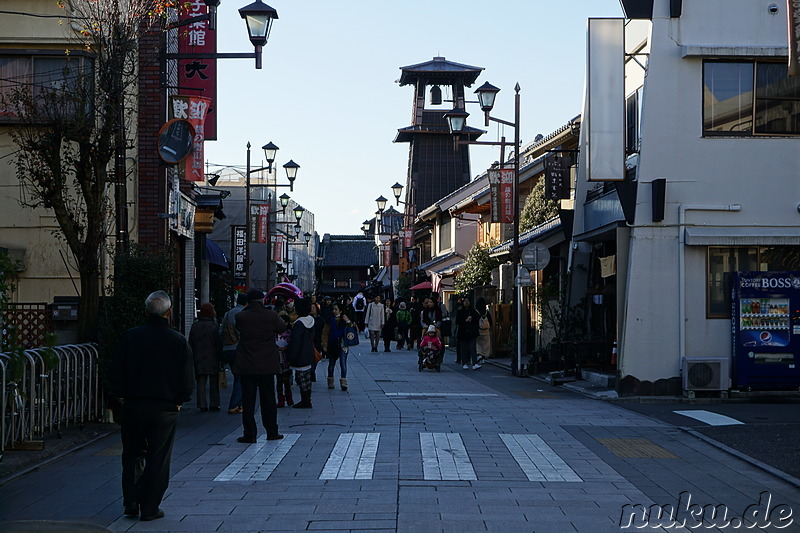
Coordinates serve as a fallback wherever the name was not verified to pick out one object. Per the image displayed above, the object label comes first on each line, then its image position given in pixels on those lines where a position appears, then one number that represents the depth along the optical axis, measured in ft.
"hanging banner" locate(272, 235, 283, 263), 166.77
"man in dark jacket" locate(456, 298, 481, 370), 82.53
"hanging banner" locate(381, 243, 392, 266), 234.70
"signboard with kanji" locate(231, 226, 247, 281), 116.37
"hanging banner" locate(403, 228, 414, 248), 194.80
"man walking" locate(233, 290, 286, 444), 39.06
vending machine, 56.24
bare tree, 44.39
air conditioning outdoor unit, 55.88
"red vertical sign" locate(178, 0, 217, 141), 65.46
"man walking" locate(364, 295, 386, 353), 115.65
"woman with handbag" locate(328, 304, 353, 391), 64.54
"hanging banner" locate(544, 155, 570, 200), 83.82
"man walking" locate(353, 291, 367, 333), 150.41
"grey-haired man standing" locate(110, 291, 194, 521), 24.77
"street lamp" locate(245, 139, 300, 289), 111.75
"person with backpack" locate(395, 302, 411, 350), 115.44
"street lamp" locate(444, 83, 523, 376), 77.66
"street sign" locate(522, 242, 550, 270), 75.10
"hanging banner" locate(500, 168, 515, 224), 94.67
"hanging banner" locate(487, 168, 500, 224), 95.71
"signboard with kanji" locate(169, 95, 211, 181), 62.59
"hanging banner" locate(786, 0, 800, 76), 31.24
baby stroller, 81.92
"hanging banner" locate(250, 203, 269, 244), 131.95
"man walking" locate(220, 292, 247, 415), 52.72
